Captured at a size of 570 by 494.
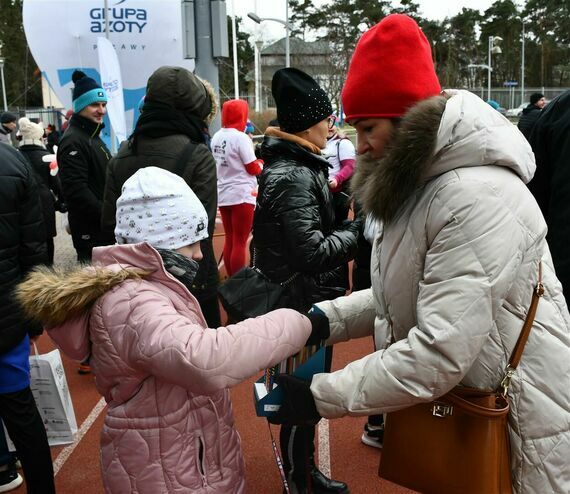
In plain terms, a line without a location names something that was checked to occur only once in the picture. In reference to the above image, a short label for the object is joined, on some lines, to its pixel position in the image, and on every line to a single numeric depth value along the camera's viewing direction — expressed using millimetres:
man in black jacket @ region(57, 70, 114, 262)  4703
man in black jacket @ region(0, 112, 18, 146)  10992
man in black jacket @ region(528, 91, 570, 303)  2592
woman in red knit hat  1515
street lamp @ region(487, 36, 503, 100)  51694
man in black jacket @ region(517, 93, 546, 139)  7961
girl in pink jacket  1729
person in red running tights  6996
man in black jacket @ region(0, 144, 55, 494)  2732
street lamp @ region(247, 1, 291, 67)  25031
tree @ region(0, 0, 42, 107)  58062
